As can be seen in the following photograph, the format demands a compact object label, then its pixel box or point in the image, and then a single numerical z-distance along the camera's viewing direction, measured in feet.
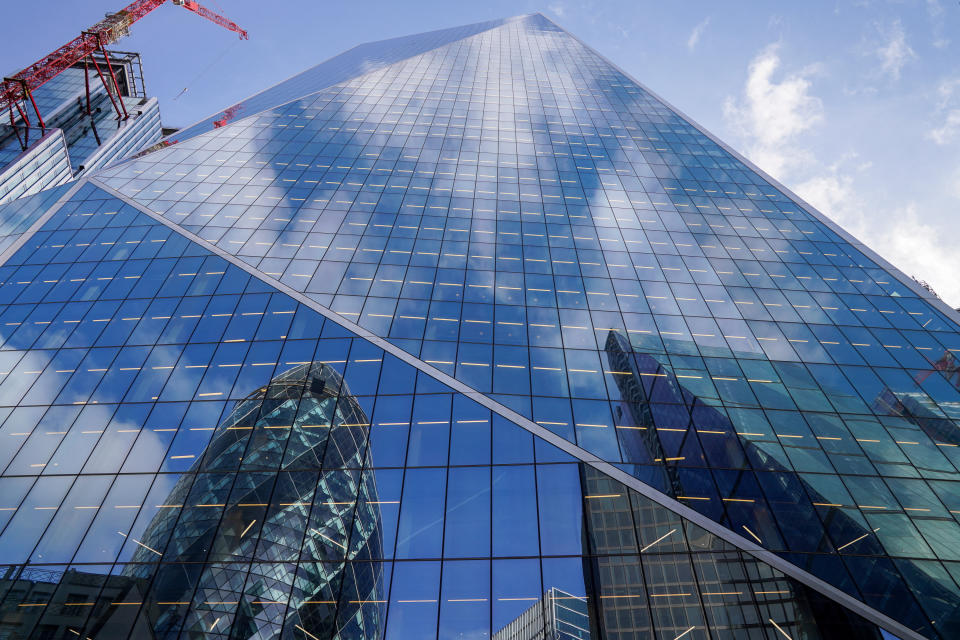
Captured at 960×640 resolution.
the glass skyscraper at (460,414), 56.24
